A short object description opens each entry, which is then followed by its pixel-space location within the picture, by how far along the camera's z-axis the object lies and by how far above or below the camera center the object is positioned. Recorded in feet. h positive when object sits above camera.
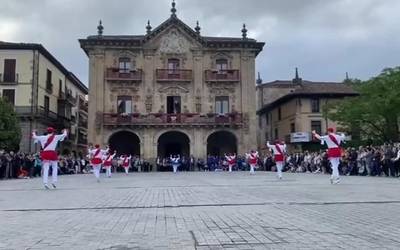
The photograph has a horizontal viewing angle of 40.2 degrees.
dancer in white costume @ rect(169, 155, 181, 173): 157.08 +1.51
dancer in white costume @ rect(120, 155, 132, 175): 143.18 +1.46
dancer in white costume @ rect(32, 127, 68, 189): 58.18 +2.00
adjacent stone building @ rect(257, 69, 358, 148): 195.11 +21.06
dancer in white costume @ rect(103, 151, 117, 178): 103.76 +1.04
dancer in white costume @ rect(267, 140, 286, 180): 80.02 +2.23
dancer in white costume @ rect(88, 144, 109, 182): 81.66 +1.27
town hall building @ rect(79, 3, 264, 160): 175.11 +25.31
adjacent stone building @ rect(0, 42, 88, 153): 180.14 +28.05
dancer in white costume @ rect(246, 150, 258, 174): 111.24 +1.64
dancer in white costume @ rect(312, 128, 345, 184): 62.95 +2.33
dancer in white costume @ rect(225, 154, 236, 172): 151.79 +1.97
